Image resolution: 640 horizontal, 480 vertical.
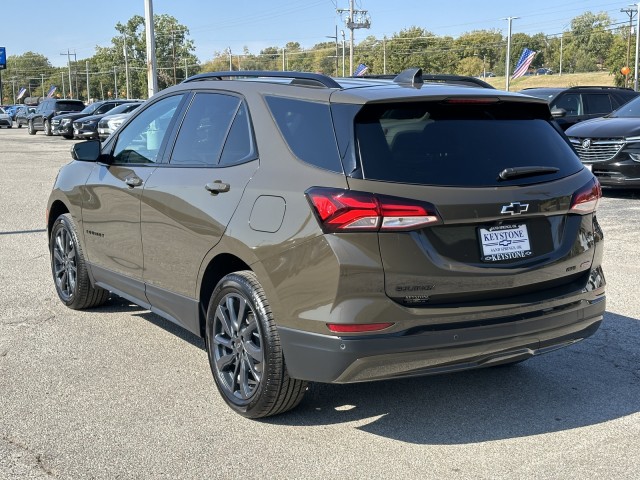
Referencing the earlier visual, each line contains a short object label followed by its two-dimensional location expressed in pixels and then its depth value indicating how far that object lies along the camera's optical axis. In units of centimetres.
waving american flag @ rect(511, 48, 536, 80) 4947
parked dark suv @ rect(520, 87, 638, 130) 1867
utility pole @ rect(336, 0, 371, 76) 7362
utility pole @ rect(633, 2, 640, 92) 5943
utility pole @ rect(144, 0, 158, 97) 2984
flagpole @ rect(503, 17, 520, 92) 6909
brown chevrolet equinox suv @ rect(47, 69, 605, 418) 367
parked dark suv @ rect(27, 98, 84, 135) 3978
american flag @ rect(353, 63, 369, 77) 5516
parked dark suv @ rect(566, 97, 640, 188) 1288
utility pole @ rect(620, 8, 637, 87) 8425
